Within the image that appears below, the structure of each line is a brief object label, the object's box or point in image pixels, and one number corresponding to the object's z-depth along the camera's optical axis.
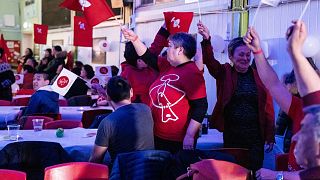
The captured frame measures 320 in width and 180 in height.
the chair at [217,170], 2.61
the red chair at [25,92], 8.68
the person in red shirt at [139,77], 5.29
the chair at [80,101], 7.34
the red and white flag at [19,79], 10.74
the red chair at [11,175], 2.73
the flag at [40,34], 11.73
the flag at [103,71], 8.76
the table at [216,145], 4.05
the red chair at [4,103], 6.80
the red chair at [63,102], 7.25
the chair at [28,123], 4.90
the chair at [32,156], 3.38
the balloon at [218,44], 7.23
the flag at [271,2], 3.08
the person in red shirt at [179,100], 3.34
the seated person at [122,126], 3.18
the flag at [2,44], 11.03
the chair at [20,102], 7.06
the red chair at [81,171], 2.92
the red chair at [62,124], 4.74
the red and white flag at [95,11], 5.09
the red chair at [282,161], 3.29
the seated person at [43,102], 5.40
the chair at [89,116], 5.83
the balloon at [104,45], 11.55
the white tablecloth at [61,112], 5.74
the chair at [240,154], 3.49
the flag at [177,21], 5.83
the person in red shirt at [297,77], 1.60
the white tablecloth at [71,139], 3.83
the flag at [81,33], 9.41
